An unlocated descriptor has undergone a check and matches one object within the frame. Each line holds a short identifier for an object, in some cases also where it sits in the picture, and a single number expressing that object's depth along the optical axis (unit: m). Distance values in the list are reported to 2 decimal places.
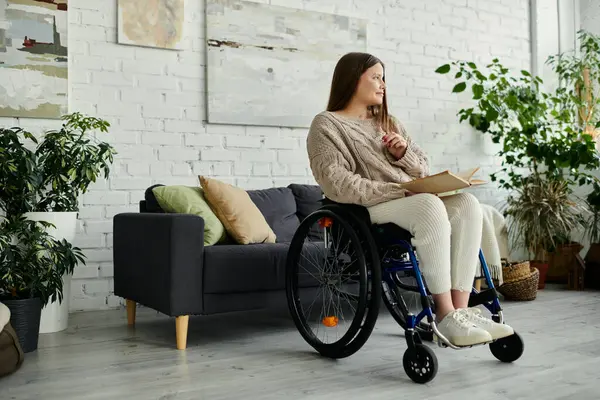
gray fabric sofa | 2.52
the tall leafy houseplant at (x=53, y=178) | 2.77
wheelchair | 2.00
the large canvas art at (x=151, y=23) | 3.43
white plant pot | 2.83
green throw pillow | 2.93
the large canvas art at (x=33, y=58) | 3.14
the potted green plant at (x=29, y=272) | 2.48
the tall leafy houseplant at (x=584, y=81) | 4.64
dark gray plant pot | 2.46
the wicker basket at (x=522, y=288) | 3.68
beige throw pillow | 2.97
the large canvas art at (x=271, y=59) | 3.68
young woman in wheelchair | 2.00
